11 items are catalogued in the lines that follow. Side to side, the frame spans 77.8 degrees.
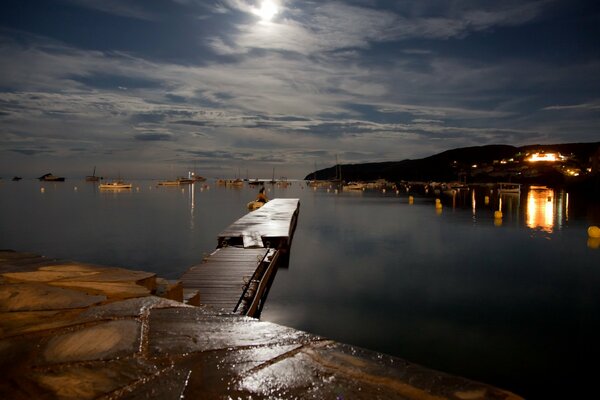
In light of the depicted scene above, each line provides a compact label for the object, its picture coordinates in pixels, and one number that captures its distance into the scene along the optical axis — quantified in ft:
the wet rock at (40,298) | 11.79
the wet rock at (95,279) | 13.37
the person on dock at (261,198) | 173.99
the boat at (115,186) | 477.77
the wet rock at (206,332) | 9.50
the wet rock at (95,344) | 8.96
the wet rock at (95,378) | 7.57
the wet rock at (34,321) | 10.26
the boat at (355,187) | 502.79
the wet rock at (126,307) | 11.27
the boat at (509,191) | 387.57
